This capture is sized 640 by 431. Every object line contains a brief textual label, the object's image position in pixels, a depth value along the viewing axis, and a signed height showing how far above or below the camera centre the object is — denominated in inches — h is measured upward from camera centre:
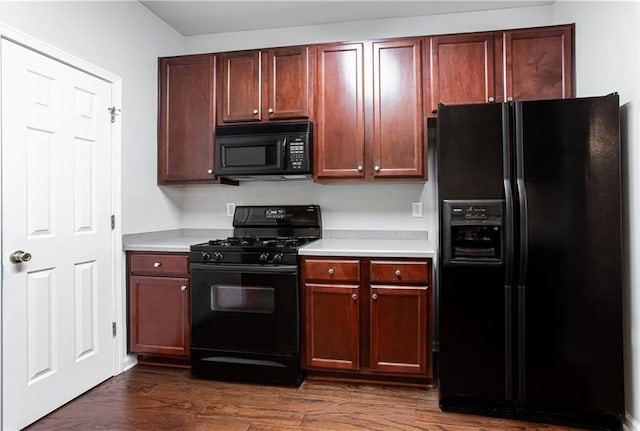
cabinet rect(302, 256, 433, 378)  89.5 -25.6
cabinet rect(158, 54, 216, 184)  114.0 +31.4
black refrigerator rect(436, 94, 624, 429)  75.5 -10.0
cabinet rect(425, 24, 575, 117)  95.0 +39.9
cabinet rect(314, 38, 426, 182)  101.7 +29.7
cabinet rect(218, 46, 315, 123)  107.3 +39.8
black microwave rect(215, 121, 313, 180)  105.3 +19.5
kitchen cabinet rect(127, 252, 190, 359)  101.4 -24.7
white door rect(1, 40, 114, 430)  73.4 -3.7
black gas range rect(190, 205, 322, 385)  93.7 -25.2
